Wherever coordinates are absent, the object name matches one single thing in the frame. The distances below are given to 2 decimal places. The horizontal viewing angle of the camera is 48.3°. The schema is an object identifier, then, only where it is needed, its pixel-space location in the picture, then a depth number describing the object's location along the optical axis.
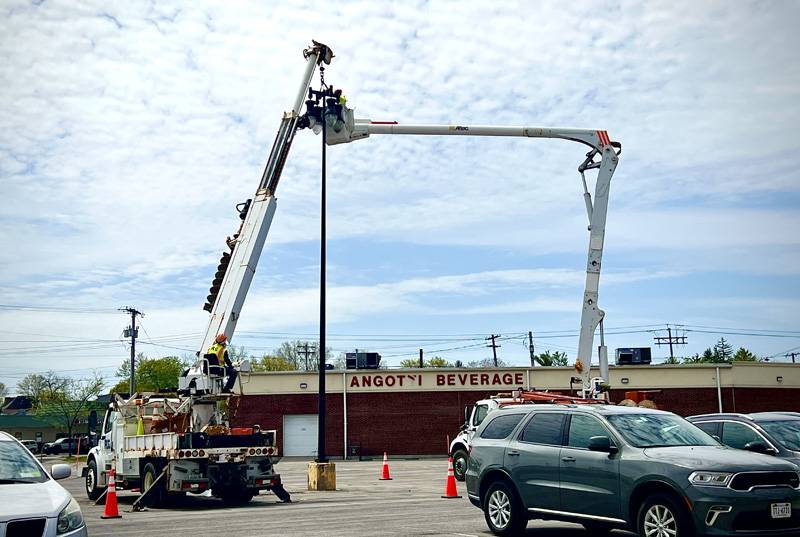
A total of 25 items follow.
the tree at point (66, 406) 81.00
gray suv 9.59
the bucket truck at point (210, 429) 18.86
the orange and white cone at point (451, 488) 18.69
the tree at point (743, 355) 106.19
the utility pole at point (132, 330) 74.19
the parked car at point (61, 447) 71.50
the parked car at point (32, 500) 7.72
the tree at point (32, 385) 116.82
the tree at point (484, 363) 109.75
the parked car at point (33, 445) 72.31
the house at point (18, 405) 120.25
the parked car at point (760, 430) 13.05
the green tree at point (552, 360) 92.69
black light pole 22.58
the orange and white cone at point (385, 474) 27.27
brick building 46.59
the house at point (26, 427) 93.38
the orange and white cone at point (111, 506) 17.11
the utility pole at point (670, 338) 106.81
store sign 47.41
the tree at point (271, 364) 113.31
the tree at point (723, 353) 114.70
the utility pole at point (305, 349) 101.00
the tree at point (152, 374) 96.75
